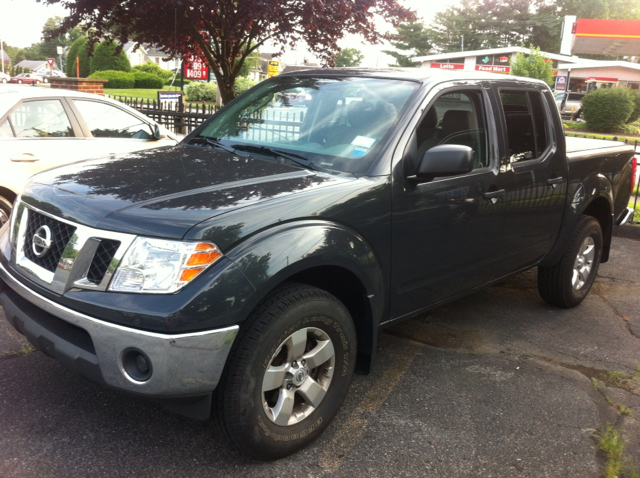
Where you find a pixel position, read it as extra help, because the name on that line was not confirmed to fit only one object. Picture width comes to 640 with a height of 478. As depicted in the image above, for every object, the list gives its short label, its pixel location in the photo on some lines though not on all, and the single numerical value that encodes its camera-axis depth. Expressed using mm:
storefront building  46250
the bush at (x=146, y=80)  48062
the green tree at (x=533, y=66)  33625
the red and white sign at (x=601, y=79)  45094
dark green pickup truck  2480
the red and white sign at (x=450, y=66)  43625
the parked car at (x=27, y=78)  56688
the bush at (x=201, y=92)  35625
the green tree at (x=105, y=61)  48281
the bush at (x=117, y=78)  43594
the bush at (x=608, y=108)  29812
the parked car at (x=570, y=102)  36906
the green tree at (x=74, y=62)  49769
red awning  39750
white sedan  5699
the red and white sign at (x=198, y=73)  17191
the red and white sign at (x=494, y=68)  47256
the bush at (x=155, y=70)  57775
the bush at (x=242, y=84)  32625
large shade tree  9039
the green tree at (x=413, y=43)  66625
